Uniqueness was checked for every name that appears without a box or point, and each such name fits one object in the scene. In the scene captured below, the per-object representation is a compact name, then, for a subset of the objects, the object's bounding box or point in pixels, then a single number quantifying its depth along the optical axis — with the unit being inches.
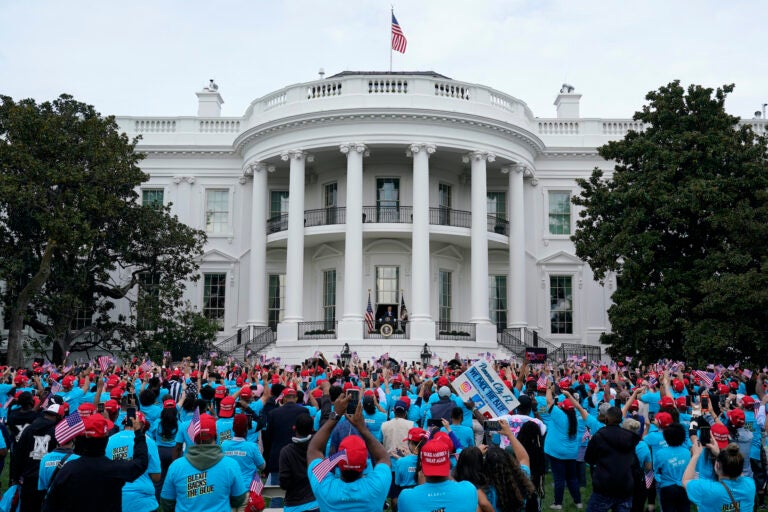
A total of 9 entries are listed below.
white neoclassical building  1149.1
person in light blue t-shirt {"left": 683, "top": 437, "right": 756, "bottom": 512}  224.1
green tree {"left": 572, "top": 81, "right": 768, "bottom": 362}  831.1
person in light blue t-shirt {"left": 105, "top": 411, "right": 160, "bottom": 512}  247.8
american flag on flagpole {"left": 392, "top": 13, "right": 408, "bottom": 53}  1264.8
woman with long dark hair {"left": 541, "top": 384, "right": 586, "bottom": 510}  376.2
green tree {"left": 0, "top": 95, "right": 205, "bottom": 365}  975.6
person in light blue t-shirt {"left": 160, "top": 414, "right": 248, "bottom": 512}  217.6
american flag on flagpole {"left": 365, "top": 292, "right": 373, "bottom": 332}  1107.9
